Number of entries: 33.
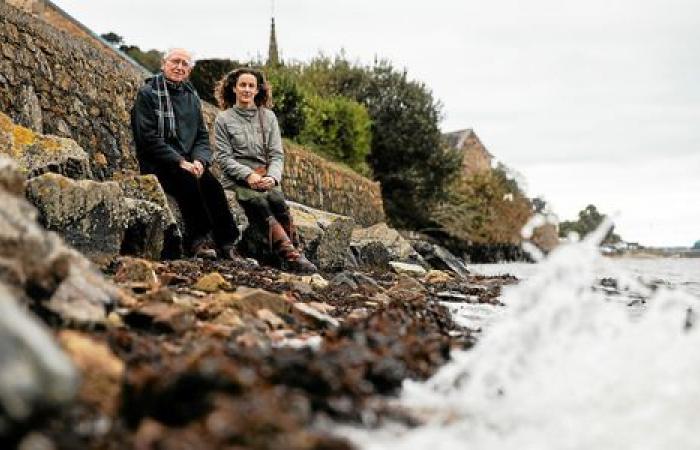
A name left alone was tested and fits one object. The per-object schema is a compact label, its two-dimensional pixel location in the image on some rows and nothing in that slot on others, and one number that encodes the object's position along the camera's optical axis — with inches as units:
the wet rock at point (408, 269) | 380.5
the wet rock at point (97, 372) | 67.0
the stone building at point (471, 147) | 2208.4
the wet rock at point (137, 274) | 164.2
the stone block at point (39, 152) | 213.0
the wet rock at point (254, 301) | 140.6
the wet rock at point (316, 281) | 230.9
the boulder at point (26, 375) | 54.0
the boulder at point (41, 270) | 94.9
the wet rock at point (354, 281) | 244.5
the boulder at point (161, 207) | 245.4
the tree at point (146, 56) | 1373.5
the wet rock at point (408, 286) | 257.8
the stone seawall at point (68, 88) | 282.2
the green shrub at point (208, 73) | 636.7
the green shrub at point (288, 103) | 714.8
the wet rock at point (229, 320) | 125.9
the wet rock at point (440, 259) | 482.4
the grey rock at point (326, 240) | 341.1
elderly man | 264.7
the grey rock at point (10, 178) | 113.9
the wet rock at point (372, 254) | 404.2
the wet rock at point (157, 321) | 114.3
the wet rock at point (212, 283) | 175.5
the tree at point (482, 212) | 1112.8
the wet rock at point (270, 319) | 134.2
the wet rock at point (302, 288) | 203.8
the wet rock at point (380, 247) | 409.4
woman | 281.9
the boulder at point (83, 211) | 199.2
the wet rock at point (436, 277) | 335.4
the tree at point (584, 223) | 1502.2
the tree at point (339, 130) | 821.4
